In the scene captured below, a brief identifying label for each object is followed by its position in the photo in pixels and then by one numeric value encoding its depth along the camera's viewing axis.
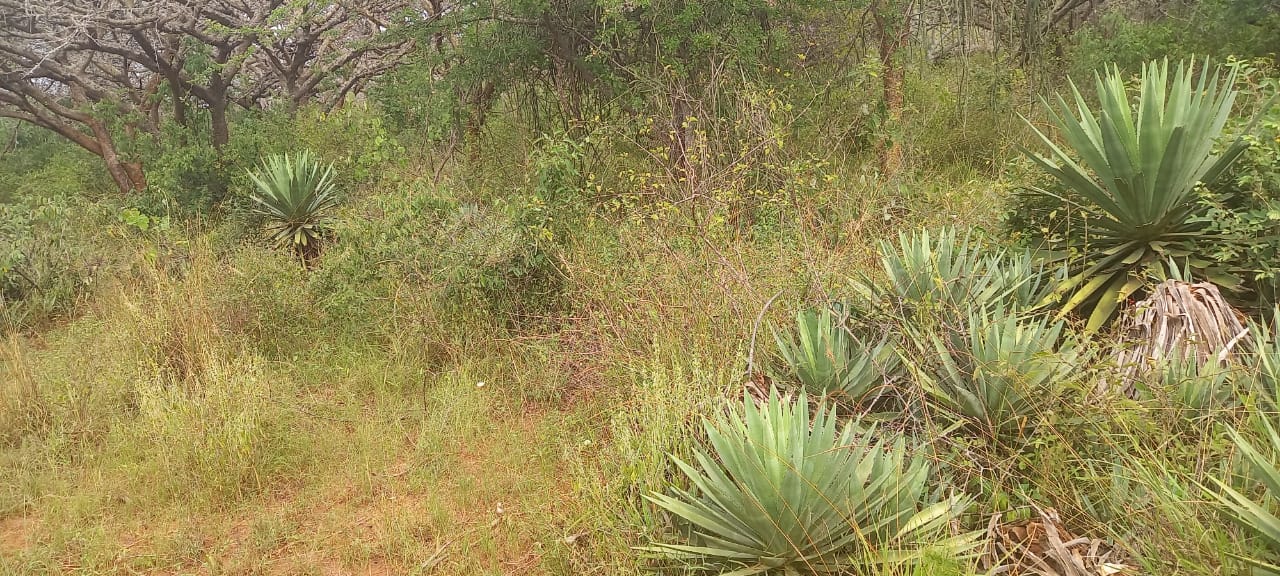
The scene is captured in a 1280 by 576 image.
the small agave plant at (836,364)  3.40
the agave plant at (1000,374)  3.01
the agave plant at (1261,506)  2.07
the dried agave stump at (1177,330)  3.11
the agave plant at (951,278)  3.72
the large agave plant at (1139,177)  3.85
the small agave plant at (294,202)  7.70
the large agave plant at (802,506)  2.54
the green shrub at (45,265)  6.74
